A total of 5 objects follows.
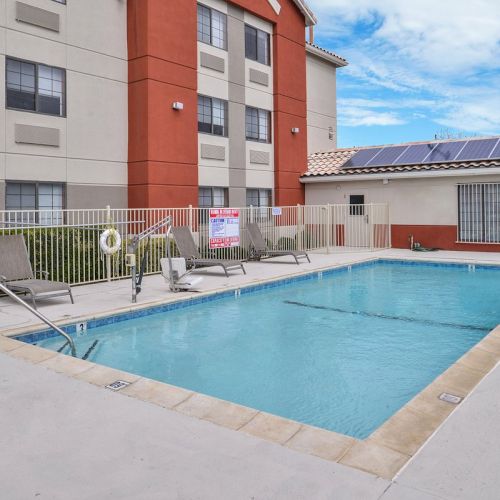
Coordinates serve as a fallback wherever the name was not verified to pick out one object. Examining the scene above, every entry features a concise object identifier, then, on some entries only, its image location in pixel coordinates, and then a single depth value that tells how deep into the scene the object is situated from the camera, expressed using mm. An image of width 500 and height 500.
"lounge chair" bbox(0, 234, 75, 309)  8456
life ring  9695
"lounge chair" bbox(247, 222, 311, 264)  14812
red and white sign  13828
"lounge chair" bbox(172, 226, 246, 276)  12266
